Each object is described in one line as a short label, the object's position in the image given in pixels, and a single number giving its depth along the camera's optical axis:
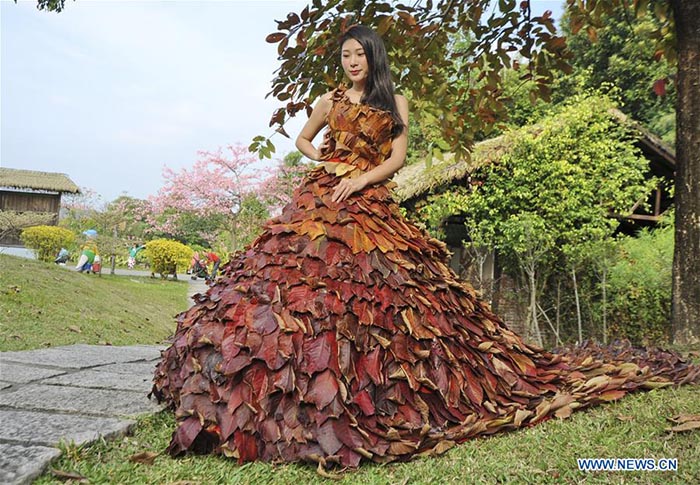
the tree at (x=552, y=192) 8.59
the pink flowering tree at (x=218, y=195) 18.80
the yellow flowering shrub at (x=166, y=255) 17.11
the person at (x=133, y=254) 22.48
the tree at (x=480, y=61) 3.77
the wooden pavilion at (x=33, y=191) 22.45
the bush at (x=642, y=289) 8.36
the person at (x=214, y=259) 19.50
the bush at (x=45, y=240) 13.65
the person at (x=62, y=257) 15.16
